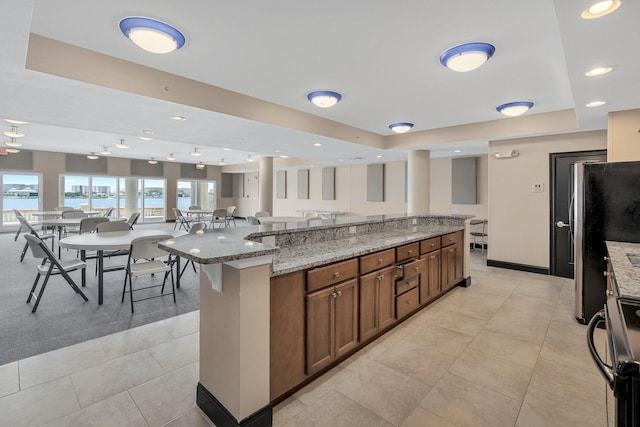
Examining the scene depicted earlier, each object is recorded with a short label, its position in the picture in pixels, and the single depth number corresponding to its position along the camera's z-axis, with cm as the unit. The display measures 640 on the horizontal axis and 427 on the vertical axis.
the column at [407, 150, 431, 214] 690
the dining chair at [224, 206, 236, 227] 1049
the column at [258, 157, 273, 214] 927
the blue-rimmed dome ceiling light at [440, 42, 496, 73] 271
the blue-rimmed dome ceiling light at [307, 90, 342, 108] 382
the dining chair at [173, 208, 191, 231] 980
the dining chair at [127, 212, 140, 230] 668
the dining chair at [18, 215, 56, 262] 569
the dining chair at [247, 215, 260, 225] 647
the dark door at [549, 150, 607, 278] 499
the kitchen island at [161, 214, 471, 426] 169
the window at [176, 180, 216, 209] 1418
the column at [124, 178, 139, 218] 1250
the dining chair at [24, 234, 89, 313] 343
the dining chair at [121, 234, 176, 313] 347
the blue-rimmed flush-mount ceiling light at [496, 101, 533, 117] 417
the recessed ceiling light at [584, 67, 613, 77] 263
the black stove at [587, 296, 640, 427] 88
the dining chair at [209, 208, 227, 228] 967
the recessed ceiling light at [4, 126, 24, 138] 623
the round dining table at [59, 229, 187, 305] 344
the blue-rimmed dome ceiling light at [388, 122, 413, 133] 534
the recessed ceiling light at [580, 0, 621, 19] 174
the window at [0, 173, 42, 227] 993
